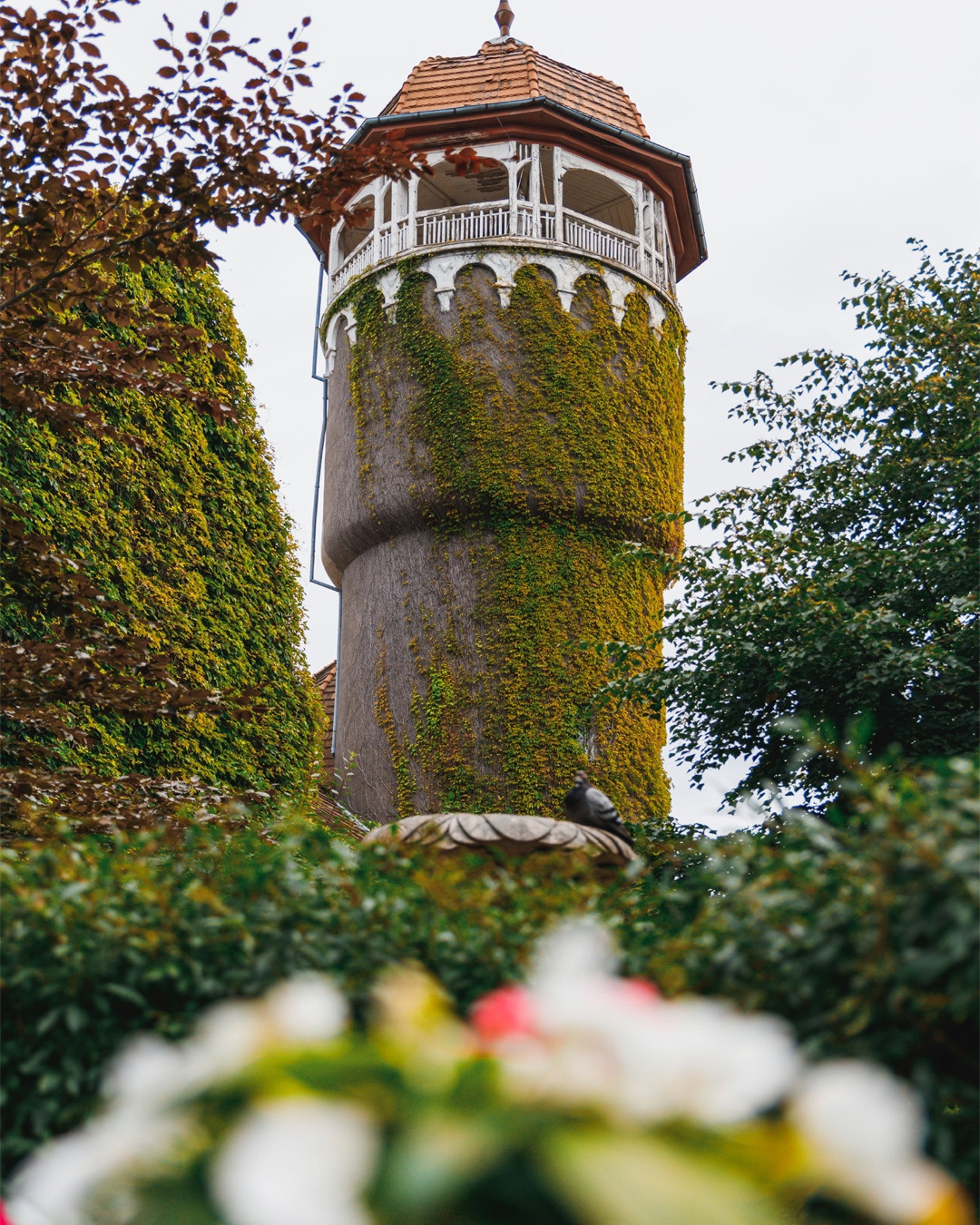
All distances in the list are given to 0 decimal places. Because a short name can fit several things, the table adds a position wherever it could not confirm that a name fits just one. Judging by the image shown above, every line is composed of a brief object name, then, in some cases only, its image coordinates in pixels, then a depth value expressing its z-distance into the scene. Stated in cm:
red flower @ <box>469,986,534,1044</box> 134
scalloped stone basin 528
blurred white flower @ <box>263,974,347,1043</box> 134
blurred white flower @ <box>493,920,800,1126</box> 120
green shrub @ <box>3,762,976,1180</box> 220
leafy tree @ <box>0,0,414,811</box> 542
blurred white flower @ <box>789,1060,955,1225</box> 114
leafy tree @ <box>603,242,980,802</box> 809
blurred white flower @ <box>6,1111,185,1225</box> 126
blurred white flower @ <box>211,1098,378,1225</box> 106
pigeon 609
